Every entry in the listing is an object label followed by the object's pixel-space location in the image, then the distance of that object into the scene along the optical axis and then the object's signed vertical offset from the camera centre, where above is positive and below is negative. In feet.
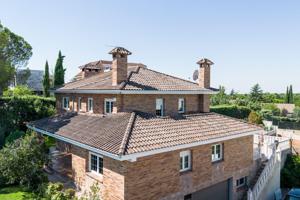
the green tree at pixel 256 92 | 322.14 +6.89
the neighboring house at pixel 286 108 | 245.88 -10.26
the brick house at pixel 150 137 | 45.85 -8.52
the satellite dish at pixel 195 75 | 96.07 +8.13
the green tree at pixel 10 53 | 98.78 +19.31
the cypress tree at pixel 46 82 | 151.77 +8.09
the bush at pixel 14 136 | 84.99 -13.58
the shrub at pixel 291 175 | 89.20 -26.74
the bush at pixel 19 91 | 135.97 +2.11
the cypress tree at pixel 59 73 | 151.74 +13.48
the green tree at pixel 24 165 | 56.59 -15.45
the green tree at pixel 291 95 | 312.29 +3.46
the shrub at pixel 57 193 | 44.06 -17.65
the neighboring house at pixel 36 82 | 200.18 +10.25
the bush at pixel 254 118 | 142.41 -11.65
